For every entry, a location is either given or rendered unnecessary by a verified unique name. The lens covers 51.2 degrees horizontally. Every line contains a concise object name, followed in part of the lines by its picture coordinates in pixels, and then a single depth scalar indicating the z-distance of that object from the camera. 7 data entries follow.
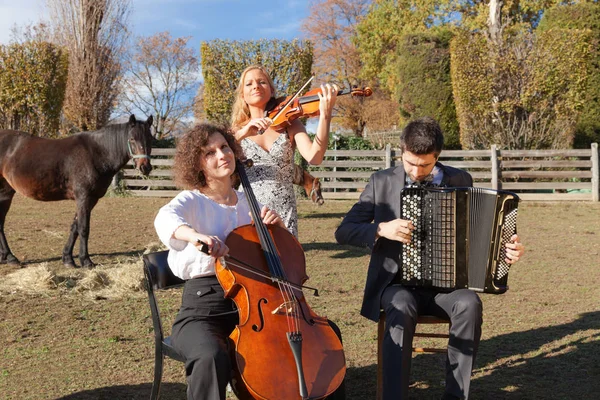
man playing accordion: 3.19
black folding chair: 3.06
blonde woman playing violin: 3.94
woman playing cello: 2.60
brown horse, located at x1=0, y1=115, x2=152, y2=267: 7.57
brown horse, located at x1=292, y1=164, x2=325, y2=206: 8.74
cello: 2.48
